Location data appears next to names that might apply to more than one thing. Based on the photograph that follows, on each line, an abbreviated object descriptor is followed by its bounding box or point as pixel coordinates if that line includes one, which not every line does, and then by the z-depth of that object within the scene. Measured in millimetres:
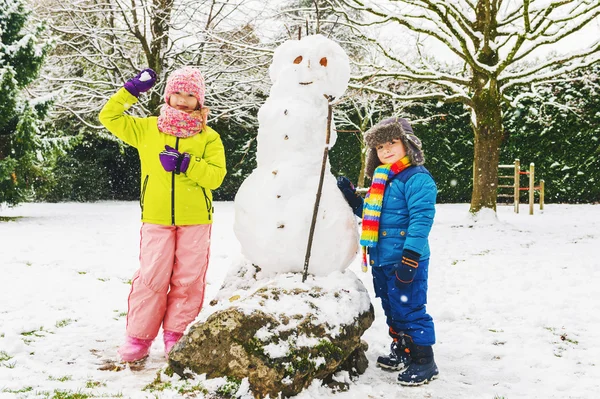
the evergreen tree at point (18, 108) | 8812
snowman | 2676
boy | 2578
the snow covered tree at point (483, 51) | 7715
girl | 2824
